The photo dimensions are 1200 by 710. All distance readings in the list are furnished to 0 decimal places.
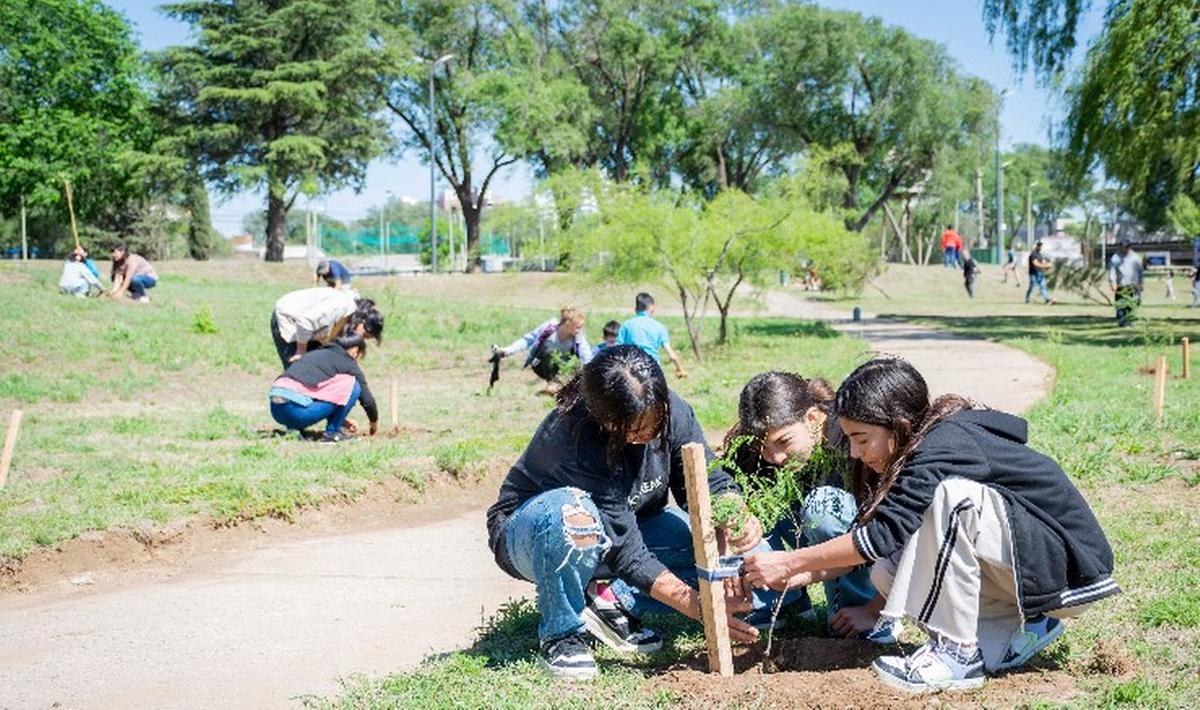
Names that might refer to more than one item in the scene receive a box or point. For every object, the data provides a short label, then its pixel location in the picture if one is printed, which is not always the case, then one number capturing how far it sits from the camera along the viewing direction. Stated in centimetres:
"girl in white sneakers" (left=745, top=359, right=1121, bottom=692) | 373
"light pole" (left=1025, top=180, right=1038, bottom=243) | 8431
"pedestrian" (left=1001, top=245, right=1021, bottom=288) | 4804
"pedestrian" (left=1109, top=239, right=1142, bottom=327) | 2320
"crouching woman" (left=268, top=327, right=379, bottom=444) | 980
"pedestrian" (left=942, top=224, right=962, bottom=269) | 4525
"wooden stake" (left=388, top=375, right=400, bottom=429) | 1110
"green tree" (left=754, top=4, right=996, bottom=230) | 4650
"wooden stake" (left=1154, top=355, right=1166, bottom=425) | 924
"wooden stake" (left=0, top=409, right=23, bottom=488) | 799
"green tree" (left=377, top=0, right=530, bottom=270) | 4681
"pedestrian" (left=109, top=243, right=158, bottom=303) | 2295
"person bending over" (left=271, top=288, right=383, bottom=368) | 1017
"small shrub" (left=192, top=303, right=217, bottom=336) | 1905
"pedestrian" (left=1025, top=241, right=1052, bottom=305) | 3284
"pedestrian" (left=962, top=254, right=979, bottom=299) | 3781
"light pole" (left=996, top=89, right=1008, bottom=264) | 4784
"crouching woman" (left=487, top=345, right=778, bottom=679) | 413
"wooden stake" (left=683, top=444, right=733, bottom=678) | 400
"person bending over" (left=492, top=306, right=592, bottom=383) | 1371
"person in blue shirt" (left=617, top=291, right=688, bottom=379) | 1386
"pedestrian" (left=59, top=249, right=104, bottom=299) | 2203
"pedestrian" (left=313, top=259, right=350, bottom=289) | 1093
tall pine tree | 4156
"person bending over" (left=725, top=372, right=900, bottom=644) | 445
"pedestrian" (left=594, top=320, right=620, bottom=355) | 1345
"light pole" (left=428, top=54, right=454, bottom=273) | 4138
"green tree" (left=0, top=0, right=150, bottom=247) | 4650
